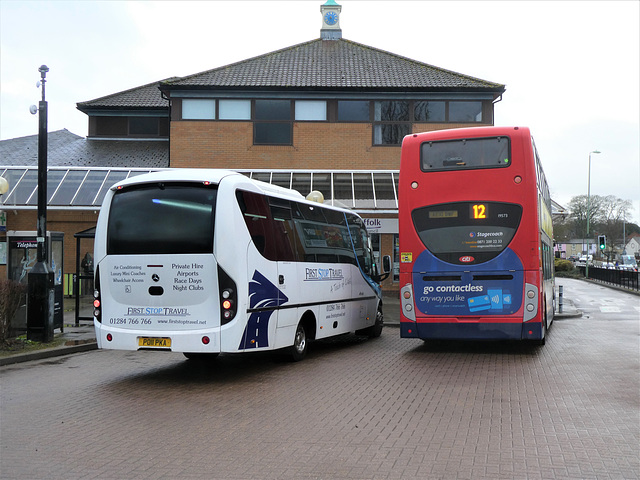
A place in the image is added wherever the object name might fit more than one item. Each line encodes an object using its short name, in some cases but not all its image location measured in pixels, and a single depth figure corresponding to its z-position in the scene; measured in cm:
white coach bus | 897
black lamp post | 1277
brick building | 2755
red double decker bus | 1184
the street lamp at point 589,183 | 5931
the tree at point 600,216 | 8806
